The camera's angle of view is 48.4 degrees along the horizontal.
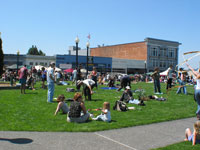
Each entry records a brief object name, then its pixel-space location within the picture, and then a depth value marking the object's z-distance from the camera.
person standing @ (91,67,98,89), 15.32
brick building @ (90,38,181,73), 64.94
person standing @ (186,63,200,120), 6.51
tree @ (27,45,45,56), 94.14
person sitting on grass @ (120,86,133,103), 10.71
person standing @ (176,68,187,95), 15.89
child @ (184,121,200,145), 4.92
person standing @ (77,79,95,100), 10.96
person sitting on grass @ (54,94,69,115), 7.98
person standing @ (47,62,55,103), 10.35
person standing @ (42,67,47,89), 17.79
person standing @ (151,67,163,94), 15.20
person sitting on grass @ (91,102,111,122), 6.96
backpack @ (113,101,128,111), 8.91
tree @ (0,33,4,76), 20.62
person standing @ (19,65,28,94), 13.47
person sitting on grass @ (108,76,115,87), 21.38
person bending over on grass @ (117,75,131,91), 14.84
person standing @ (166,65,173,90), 16.27
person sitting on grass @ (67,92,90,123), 6.70
